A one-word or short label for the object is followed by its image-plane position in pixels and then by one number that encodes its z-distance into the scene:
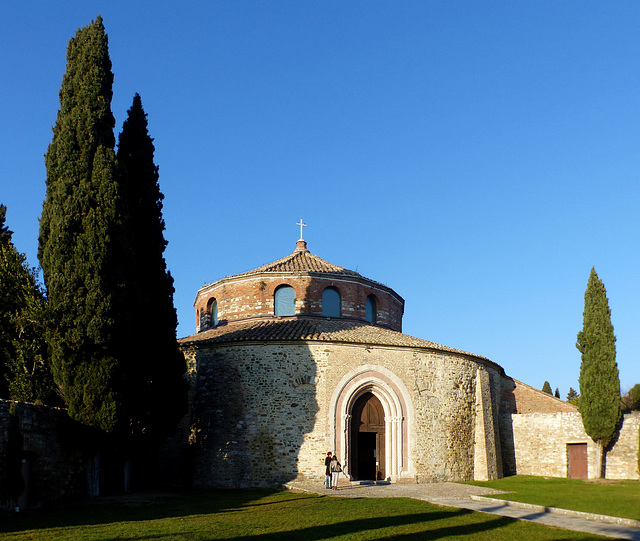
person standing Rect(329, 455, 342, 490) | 21.44
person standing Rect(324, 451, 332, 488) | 21.64
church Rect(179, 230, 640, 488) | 23.36
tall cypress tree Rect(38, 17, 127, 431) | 18.05
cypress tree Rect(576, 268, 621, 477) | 27.03
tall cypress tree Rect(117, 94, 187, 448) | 19.39
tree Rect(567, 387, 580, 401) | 70.12
